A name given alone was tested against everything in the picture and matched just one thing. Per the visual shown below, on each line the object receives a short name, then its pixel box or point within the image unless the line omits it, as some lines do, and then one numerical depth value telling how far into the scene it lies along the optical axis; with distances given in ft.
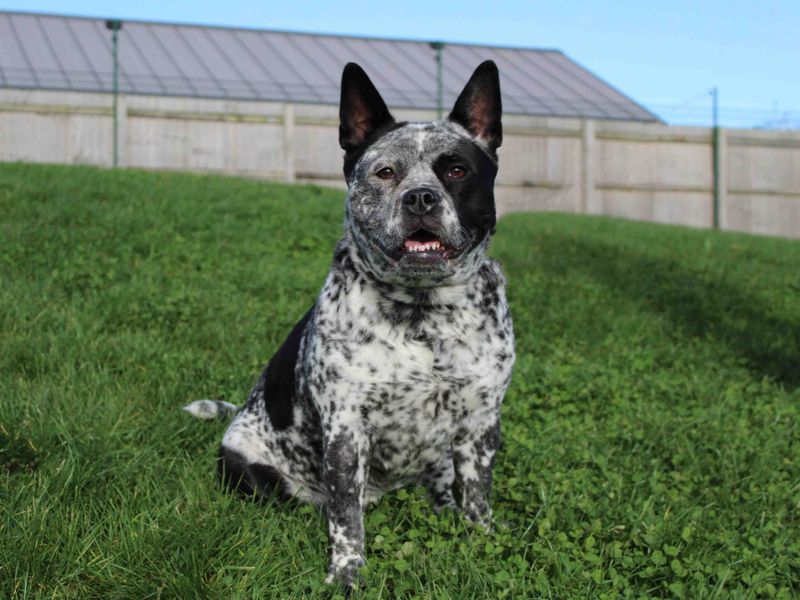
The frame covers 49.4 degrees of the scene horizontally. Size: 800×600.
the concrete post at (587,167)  58.49
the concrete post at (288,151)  54.49
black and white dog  10.14
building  53.11
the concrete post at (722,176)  59.93
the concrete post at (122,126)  52.90
